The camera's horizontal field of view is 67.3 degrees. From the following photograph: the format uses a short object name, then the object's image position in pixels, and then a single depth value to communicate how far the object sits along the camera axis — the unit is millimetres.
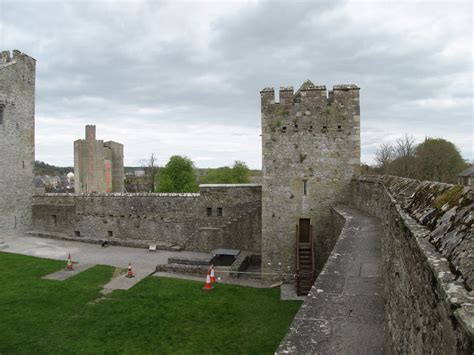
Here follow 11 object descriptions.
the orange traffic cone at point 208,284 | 12054
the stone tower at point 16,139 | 19453
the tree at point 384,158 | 30564
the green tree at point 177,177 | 37531
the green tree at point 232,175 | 52281
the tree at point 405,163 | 25984
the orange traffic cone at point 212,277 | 12808
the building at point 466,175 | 26725
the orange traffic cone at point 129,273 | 13347
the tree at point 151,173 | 50578
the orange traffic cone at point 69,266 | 14227
